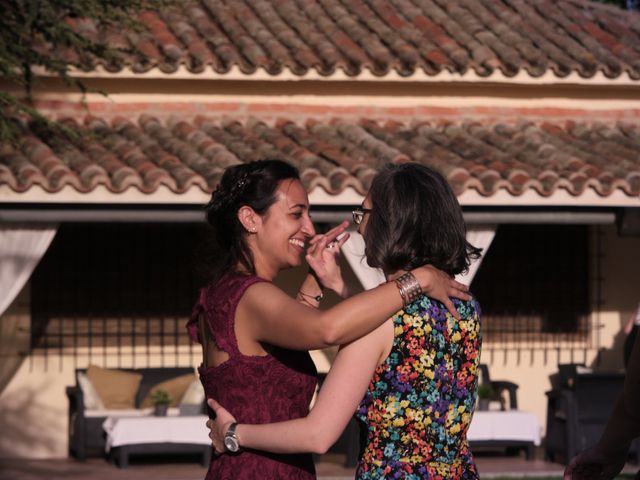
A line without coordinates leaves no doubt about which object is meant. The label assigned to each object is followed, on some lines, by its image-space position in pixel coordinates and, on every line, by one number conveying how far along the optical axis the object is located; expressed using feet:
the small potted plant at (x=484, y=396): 39.27
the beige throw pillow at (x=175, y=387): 40.11
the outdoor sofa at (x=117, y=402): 39.17
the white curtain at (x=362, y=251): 36.96
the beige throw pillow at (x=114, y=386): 40.16
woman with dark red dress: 10.95
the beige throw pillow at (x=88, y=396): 39.47
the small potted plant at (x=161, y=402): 37.93
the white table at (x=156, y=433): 37.70
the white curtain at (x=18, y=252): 36.40
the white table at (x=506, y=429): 38.45
